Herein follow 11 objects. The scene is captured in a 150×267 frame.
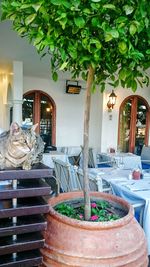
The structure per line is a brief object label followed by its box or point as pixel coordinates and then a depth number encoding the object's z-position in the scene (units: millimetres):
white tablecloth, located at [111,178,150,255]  2490
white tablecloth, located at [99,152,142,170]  5258
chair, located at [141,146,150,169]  5938
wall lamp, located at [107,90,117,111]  6841
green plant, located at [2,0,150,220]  945
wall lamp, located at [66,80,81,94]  7209
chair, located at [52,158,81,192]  3404
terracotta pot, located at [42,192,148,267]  1106
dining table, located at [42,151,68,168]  5207
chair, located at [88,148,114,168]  5325
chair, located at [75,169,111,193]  2814
